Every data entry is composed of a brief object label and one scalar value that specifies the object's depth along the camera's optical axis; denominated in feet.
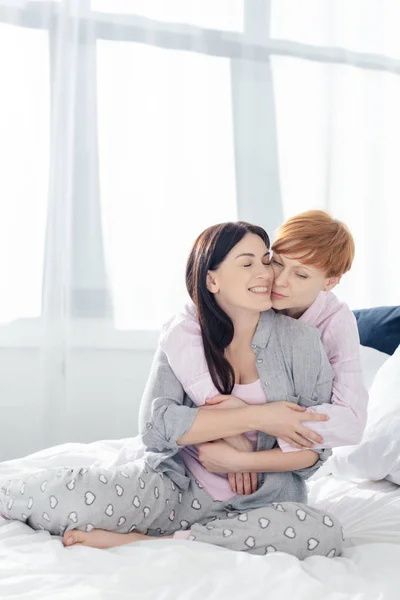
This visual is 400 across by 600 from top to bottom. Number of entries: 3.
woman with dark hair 4.90
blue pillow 7.72
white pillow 5.89
